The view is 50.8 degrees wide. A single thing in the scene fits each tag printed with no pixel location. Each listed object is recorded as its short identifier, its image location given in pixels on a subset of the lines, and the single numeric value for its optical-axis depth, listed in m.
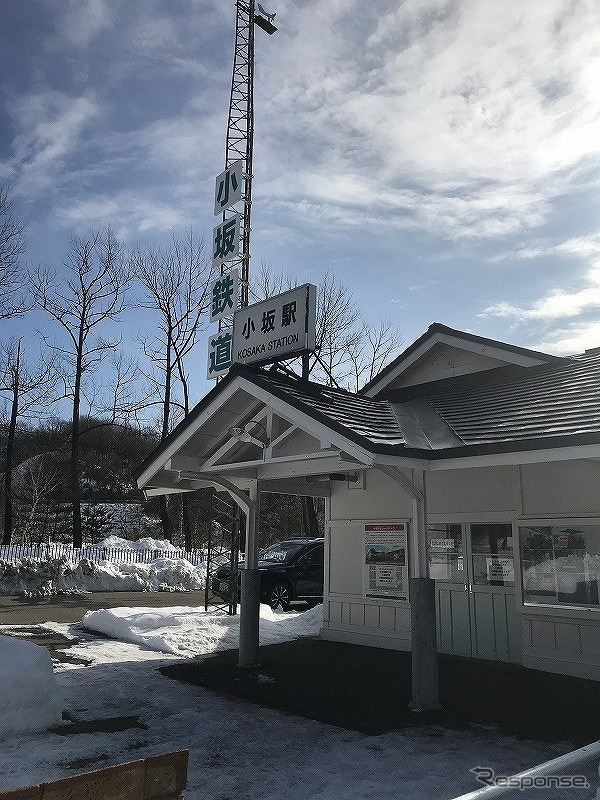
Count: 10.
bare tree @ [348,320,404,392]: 34.47
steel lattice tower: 20.64
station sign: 9.76
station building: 7.57
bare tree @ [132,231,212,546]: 34.22
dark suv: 17.30
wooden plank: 2.41
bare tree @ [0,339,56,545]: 27.05
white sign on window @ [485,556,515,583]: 10.03
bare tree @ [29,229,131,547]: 30.33
